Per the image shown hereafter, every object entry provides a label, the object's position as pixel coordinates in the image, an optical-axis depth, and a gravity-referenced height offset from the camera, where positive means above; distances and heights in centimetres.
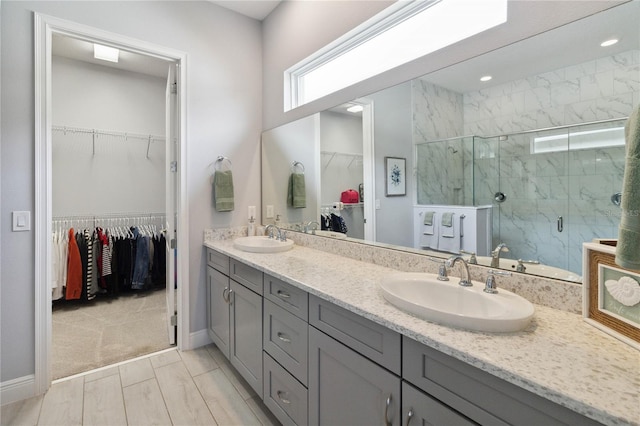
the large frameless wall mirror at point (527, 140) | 100 +30
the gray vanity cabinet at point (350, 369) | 99 -57
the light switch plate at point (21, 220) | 182 -4
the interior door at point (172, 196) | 242 +14
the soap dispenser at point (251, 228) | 270 -14
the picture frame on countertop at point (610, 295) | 80 -23
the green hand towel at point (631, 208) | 69 +1
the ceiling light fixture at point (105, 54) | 325 +174
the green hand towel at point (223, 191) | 248 +18
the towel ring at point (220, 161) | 255 +43
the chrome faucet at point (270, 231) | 246 -16
